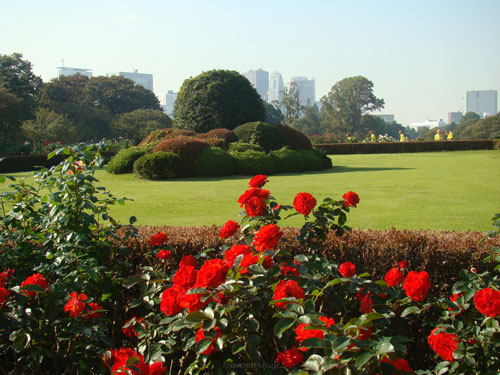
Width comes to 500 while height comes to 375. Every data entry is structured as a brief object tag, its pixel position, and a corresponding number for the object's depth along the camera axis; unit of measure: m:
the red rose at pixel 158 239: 3.07
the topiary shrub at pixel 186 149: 12.01
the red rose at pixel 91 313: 2.36
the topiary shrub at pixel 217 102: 16.03
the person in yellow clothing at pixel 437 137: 29.01
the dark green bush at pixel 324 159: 13.96
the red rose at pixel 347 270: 2.47
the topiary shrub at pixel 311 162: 13.19
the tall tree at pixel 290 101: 52.19
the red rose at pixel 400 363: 1.77
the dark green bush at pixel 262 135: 14.52
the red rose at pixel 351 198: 2.95
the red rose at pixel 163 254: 2.87
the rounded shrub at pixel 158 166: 11.47
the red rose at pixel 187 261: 2.70
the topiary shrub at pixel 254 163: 12.13
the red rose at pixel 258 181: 2.99
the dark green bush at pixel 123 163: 13.03
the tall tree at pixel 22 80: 36.19
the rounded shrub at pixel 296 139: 15.47
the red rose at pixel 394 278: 2.38
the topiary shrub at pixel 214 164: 11.81
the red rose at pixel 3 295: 2.19
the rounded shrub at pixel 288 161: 12.87
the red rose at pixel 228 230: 2.85
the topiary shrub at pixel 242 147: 13.38
